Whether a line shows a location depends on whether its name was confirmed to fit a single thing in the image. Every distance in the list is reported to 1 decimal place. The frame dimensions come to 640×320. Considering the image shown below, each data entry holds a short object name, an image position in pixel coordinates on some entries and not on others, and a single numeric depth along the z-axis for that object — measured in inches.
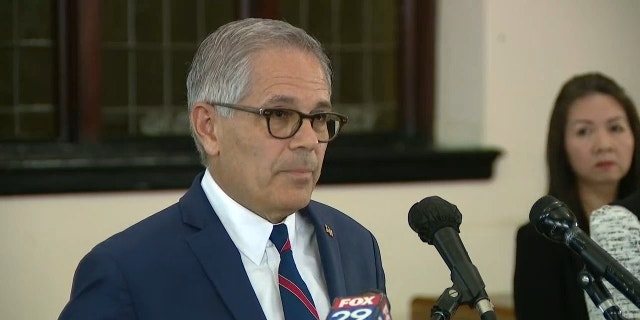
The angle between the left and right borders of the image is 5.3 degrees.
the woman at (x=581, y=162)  347.4
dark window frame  407.1
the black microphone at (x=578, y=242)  308.4
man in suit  313.1
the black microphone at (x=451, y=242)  306.7
